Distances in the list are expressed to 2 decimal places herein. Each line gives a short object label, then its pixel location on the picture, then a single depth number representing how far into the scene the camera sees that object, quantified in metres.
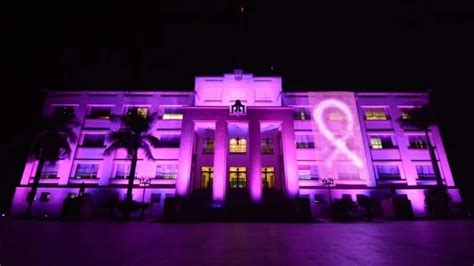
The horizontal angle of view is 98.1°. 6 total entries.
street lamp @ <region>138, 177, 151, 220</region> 26.13
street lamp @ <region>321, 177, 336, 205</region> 26.95
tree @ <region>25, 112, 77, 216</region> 25.84
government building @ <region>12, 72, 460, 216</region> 27.80
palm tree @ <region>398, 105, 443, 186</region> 28.19
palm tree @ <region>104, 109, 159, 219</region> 23.97
